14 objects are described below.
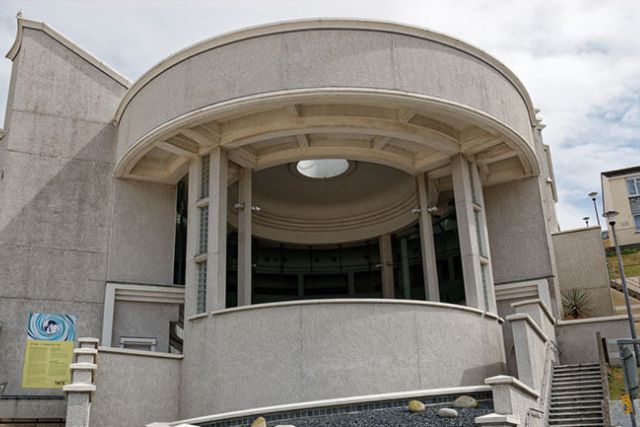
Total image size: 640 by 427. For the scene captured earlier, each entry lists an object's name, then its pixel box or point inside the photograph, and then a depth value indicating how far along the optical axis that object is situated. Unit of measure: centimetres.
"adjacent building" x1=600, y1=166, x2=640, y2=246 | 4653
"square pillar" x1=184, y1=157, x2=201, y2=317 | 1597
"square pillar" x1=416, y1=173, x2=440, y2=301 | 1798
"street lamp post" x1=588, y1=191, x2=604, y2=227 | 2264
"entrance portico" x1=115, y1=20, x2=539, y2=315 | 1501
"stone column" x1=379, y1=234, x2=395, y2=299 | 2422
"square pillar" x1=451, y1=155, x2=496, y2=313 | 1652
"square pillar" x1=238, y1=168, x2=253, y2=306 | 1673
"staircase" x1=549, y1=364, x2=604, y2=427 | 1301
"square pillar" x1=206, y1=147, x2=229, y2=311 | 1550
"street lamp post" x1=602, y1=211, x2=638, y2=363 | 1664
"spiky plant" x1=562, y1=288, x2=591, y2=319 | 1981
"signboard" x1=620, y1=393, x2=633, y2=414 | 1237
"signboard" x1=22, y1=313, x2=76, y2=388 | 1603
